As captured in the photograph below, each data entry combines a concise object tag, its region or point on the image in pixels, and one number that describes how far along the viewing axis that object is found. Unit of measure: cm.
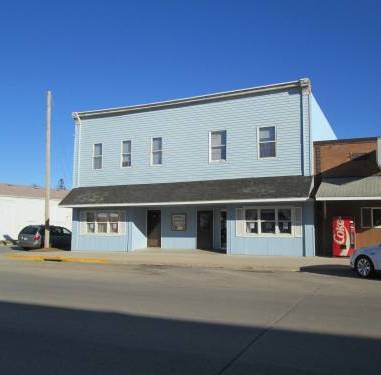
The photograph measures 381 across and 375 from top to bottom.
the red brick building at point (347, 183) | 2159
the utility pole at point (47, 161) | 2886
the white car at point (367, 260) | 1551
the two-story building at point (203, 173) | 2306
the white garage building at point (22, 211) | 4193
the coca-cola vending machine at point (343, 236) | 2147
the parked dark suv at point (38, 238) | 3022
